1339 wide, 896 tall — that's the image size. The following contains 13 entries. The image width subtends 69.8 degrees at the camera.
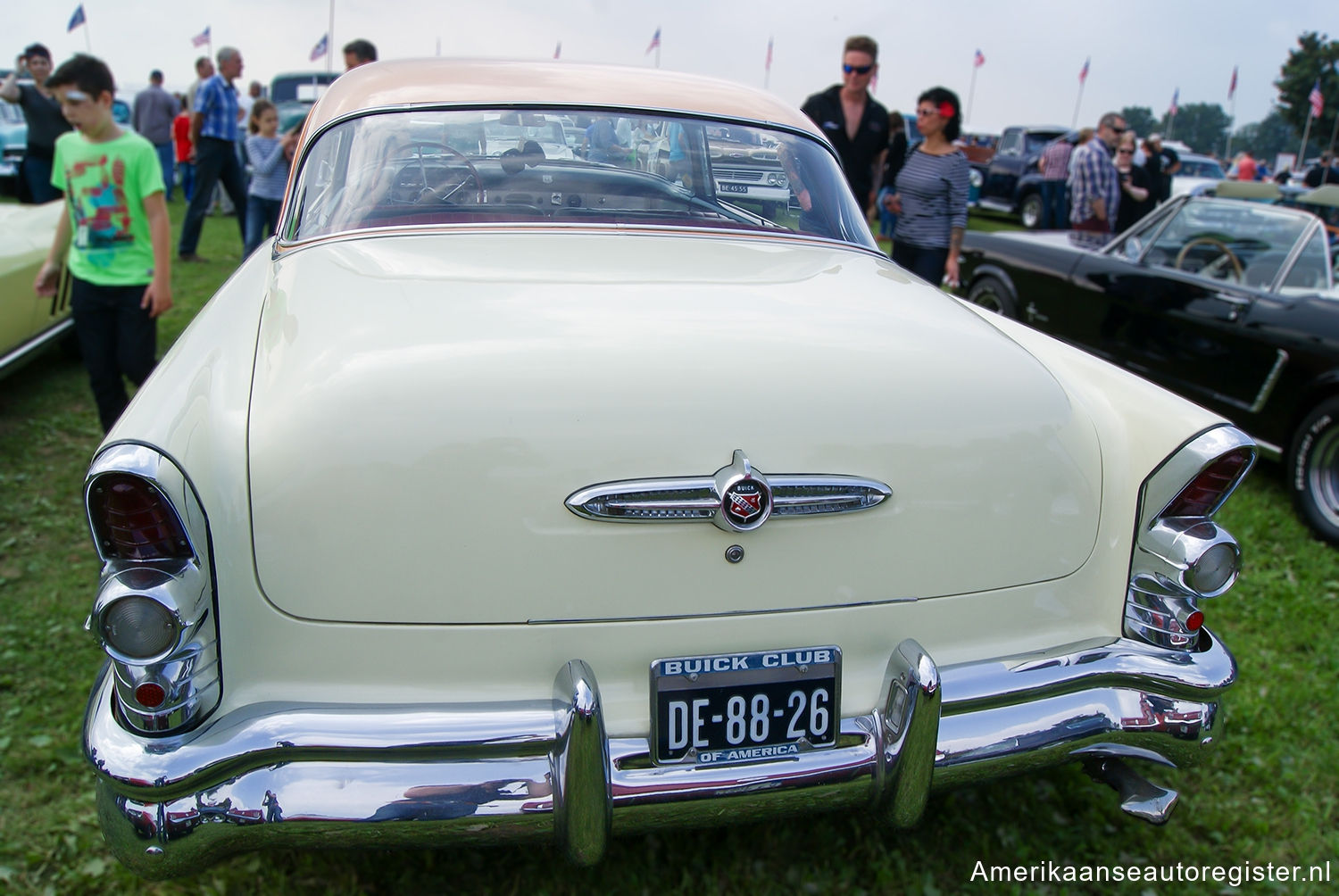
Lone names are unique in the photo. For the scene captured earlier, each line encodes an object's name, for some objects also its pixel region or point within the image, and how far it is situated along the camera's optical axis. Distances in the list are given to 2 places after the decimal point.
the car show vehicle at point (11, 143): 13.56
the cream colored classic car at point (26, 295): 4.86
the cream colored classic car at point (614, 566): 1.65
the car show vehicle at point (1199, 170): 20.52
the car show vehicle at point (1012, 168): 19.20
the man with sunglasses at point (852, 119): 6.05
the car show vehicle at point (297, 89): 15.95
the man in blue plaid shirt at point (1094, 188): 7.49
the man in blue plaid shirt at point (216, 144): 8.88
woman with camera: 8.11
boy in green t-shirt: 3.90
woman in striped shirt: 5.50
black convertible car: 4.41
